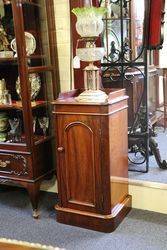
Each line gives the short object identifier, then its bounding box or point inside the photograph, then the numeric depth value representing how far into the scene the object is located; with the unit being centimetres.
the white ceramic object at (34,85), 264
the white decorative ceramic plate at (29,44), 257
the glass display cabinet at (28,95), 253
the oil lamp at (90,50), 220
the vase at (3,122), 282
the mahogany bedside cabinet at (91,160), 227
